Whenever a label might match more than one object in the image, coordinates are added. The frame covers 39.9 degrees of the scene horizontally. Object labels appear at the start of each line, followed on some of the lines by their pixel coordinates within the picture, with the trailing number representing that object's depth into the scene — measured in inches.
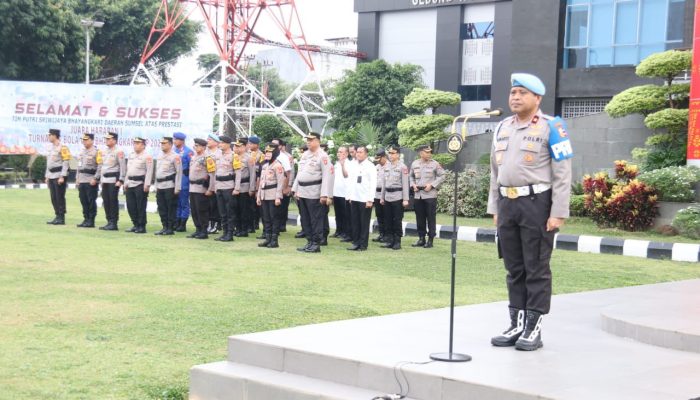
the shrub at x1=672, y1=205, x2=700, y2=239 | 647.8
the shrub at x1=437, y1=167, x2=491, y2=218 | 861.8
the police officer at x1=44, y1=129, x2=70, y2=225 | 677.3
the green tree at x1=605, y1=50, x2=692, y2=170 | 783.7
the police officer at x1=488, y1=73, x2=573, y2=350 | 240.4
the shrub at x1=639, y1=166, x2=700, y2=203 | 676.1
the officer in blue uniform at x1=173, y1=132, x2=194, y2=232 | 675.4
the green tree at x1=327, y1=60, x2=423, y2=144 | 1542.8
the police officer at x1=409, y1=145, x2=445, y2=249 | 610.5
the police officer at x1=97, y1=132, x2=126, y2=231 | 657.6
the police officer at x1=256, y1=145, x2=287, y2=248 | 573.9
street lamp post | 1404.5
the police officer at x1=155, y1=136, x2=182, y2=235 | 642.8
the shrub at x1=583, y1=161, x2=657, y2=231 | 690.2
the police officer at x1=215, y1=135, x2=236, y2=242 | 608.4
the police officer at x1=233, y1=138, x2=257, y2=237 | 620.4
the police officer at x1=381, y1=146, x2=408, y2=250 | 605.0
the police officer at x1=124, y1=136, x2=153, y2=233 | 644.7
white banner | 909.2
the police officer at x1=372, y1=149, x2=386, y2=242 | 624.1
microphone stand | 218.8
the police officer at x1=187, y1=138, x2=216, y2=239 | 626.2
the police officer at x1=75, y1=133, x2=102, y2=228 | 669.9
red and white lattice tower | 1573.6
